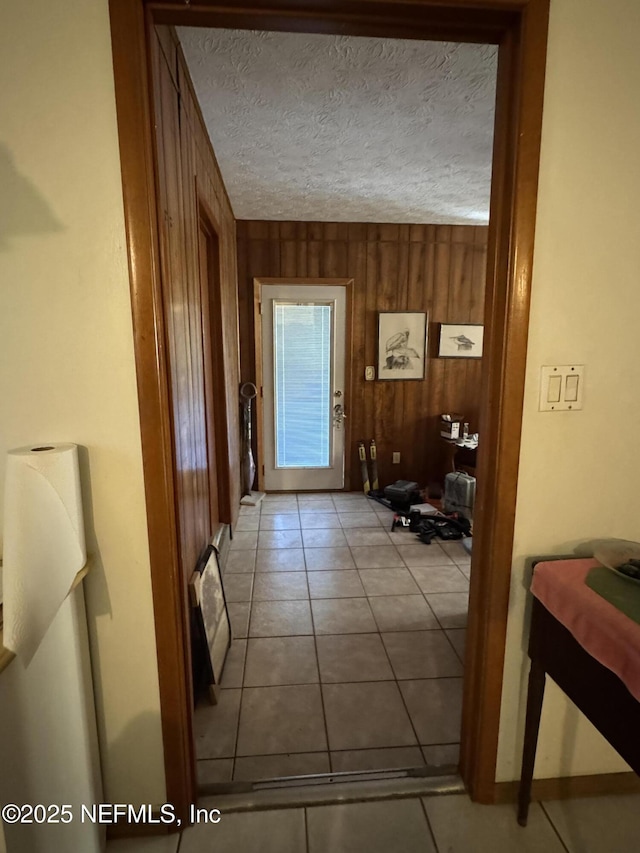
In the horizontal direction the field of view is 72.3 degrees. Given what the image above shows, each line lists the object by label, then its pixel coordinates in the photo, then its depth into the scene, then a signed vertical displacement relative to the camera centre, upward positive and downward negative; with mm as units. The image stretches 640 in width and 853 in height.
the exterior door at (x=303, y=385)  4098 -173
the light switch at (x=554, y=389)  1167 -56
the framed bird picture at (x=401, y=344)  4199 +224
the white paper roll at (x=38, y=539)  850 -365
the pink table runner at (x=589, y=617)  852 -543
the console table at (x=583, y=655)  870 -655
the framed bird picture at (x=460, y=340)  4293 +268
